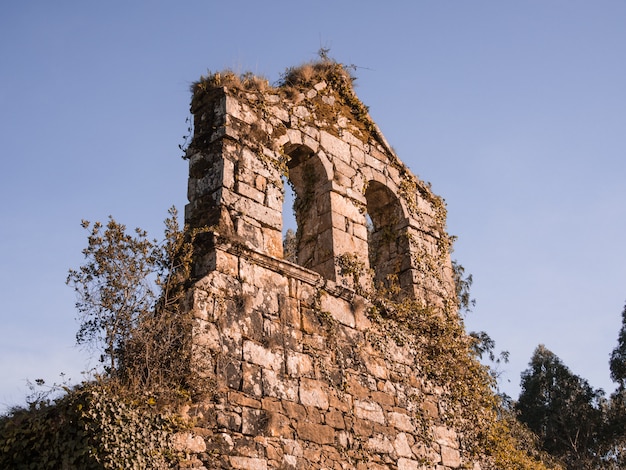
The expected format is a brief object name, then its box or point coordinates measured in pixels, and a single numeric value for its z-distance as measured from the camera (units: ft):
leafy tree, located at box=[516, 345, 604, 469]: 81.76
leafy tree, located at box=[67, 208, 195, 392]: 18.34
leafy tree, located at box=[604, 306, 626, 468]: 80.18
